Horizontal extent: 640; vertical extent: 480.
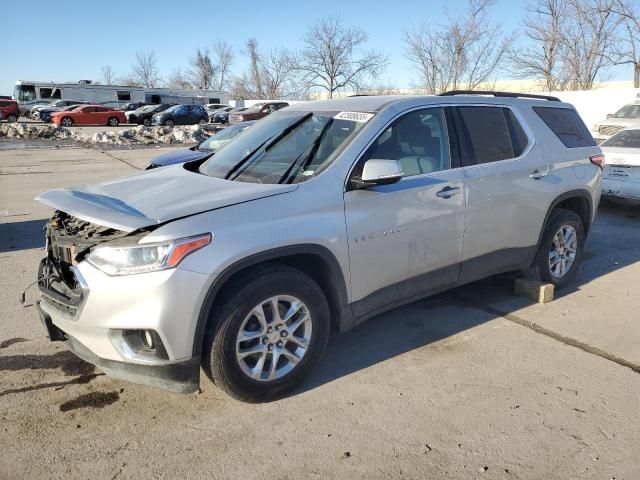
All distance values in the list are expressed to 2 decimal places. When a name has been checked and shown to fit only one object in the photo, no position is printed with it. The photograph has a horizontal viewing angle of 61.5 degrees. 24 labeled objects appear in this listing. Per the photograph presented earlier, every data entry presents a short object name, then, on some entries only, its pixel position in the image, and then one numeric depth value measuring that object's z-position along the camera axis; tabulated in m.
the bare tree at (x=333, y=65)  52.12
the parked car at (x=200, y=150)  8.96
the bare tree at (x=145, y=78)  98.94
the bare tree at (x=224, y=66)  87.00
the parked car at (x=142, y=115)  39.44
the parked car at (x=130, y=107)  45.03
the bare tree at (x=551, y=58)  34.16
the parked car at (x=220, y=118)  40.47
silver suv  2.85
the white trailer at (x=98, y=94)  48.24
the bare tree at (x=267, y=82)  68.25
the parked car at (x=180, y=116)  36.59
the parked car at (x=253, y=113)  34.66
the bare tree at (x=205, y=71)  87.31
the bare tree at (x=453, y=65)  35.47
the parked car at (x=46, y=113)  38.92
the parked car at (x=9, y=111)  38.69
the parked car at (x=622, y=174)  8.31
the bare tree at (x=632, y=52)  31.33
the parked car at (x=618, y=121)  14.95
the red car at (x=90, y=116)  35.22
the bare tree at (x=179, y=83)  92.62
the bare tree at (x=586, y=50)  32.75
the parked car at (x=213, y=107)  50.34
